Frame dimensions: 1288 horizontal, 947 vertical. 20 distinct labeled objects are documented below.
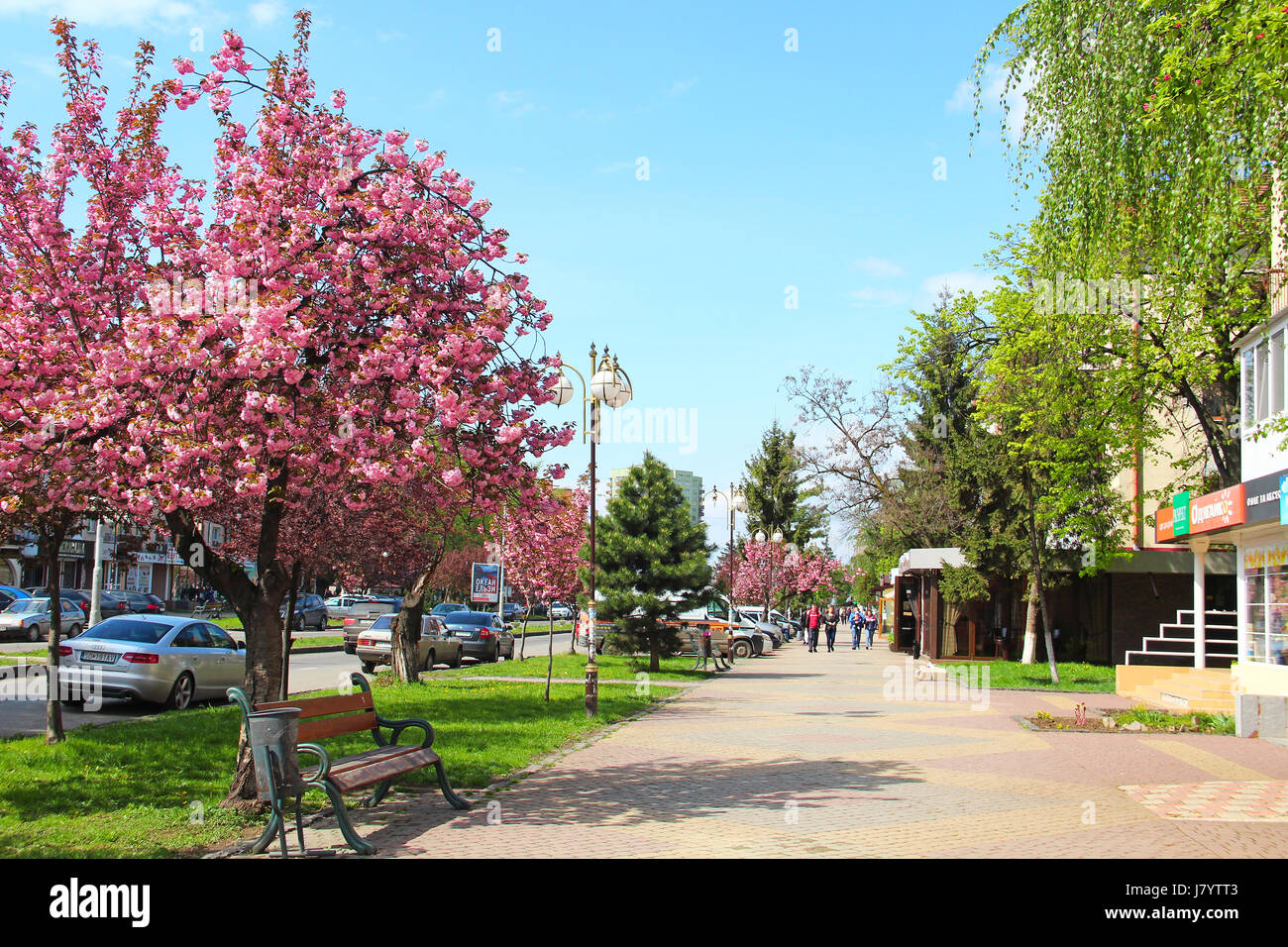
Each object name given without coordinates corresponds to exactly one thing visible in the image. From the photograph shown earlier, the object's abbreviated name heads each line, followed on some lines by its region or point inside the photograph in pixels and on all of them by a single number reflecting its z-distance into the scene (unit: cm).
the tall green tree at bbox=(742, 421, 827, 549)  7756
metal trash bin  732
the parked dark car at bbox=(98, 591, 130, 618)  4187
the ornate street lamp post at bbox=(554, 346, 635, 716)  1780
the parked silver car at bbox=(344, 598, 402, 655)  3678
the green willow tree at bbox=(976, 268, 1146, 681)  2314
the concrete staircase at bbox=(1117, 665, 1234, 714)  2047
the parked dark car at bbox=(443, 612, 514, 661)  3284
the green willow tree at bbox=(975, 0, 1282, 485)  1034
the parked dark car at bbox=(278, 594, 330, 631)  5006
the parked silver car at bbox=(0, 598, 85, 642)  3381
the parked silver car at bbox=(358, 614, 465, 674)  2689
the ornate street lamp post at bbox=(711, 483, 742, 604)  4012
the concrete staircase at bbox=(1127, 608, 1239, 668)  2634
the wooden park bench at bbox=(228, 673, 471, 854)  737
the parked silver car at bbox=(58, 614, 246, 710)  1609
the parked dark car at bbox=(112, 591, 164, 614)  4591
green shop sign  2053
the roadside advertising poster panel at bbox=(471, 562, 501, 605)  5311
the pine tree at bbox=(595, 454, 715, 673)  2636
